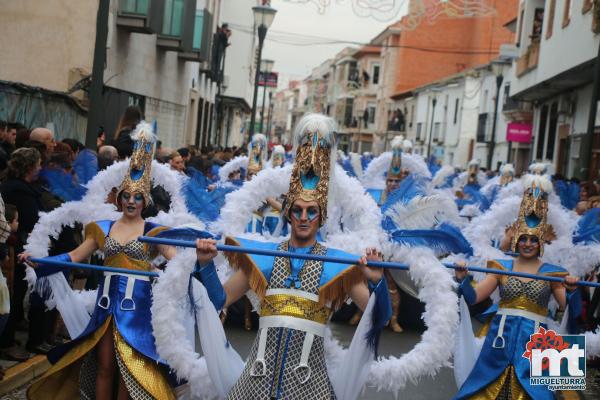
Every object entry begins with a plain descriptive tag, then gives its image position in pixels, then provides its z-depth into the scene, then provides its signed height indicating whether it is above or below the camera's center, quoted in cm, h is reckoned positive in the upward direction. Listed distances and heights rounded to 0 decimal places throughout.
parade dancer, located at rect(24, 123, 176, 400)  619 -136
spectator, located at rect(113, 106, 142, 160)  1126 +5
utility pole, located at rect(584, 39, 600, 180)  1538 +114
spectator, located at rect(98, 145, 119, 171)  986 -32
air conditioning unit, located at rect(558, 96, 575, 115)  2528 +186
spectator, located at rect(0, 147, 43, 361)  756 -64
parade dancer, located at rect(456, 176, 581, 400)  662 -99
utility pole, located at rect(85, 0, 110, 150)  1069 +55
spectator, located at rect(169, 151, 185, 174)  1124 -35
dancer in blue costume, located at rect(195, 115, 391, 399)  507 -82
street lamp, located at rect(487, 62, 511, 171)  3039 +307
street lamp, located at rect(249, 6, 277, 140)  2169 +286
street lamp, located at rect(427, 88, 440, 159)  5272 +397
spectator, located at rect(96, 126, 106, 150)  1268 -19
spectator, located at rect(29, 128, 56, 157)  893 -17
